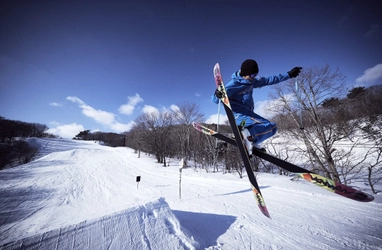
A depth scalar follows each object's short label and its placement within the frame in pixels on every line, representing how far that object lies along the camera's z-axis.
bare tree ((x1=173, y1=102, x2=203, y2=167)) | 19.55
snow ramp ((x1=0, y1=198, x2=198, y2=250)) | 2.41
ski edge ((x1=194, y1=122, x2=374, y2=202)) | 1.93
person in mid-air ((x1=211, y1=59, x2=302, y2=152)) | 2.52
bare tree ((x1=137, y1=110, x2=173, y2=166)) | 21.92
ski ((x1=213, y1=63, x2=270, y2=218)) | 2.49
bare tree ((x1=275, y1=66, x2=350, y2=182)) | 8.06
